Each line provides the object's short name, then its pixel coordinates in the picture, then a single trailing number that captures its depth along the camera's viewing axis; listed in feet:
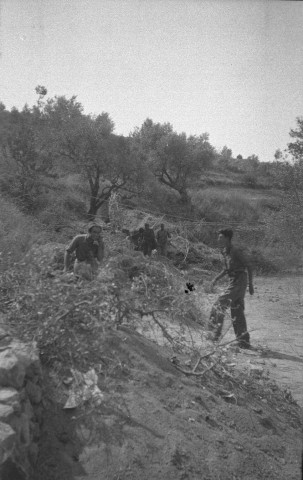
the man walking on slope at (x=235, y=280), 18.48
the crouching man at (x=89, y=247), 18.44
